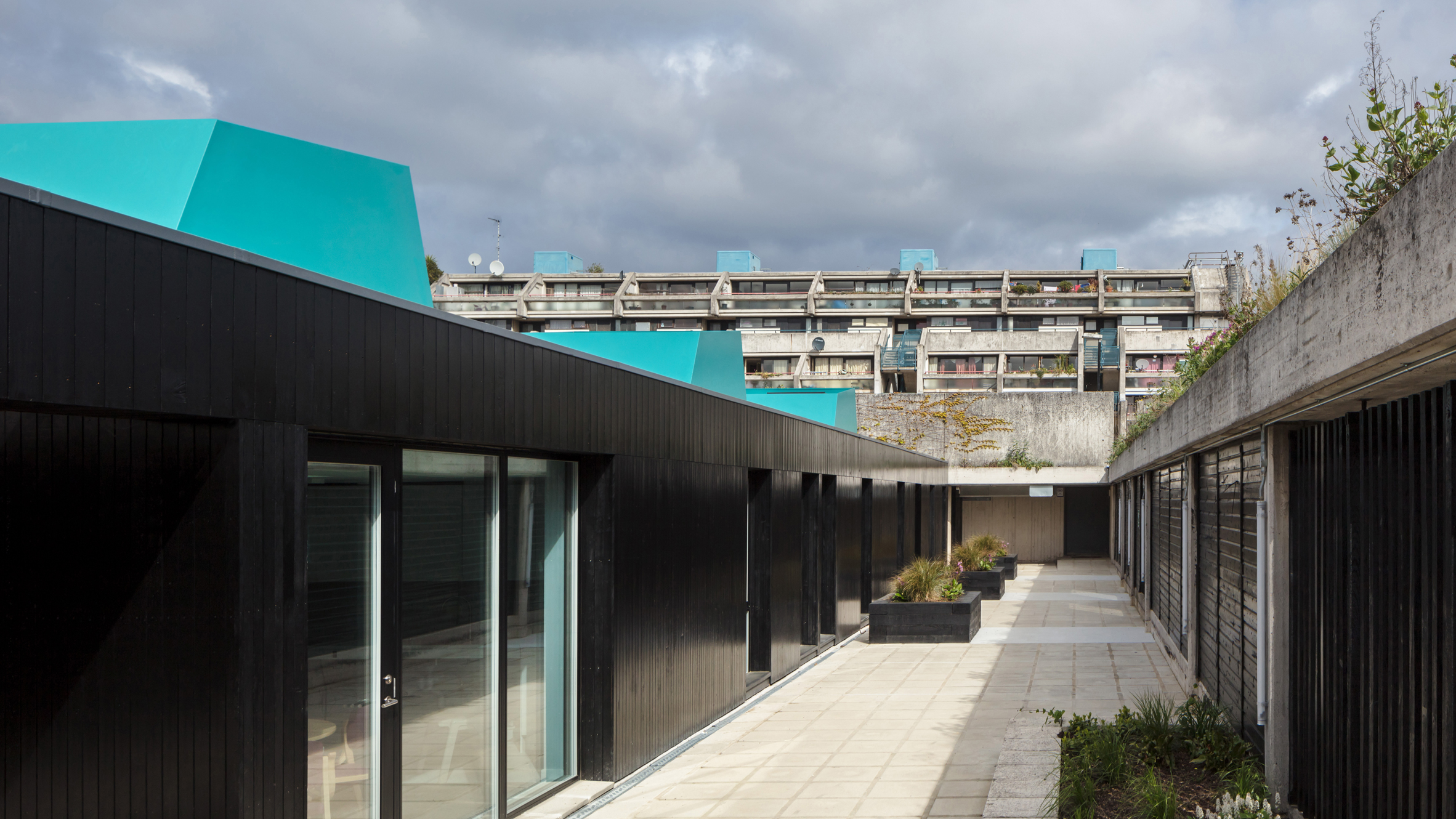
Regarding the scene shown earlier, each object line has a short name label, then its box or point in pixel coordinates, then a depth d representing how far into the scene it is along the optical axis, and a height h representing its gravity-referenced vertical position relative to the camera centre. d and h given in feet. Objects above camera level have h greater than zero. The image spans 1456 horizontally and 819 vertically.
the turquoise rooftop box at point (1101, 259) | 250.16 +43.58
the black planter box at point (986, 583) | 69.82 -8.23
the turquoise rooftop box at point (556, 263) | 258.98 +43.93
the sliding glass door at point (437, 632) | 15.60 -3.03
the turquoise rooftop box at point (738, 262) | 254.06 +43.40
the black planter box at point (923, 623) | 50.14 -7.71
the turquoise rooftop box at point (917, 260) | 247.70 +43.06
